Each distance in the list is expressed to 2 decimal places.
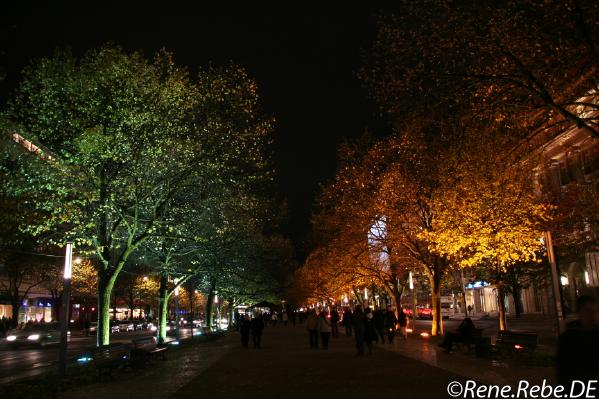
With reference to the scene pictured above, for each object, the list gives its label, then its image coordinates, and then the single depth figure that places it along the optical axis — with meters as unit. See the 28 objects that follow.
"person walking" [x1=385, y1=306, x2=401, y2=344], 25.50
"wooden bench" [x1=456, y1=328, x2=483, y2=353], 17.65
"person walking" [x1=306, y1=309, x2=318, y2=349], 23.80
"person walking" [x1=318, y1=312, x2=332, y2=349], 23.27
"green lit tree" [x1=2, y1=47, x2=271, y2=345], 18.41
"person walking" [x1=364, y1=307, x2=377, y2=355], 19.69
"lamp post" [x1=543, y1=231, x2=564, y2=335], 13.68
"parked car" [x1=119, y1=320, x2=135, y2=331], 60.12
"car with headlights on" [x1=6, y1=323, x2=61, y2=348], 33.81
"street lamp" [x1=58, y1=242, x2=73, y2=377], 13.59
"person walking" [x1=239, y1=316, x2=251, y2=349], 25.77
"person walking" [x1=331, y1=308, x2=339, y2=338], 33.72
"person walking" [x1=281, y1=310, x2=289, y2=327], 65.20
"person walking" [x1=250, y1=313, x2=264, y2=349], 25.69
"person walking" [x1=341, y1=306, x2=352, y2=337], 31.48
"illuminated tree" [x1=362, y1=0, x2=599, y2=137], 11.07
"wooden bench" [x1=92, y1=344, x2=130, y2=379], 14.09
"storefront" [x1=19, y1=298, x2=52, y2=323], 58.59
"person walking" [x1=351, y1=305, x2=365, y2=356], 19.31
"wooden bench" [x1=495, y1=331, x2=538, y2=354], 15.40
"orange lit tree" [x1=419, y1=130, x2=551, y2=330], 19.03
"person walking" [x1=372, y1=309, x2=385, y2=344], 25.47
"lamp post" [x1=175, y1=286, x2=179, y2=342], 30.68
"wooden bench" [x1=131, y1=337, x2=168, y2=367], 16.09
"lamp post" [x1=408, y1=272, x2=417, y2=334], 30.28
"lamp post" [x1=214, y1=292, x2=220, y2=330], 51.81
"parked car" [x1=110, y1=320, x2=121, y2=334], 57.16
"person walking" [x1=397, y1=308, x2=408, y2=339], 27.19
